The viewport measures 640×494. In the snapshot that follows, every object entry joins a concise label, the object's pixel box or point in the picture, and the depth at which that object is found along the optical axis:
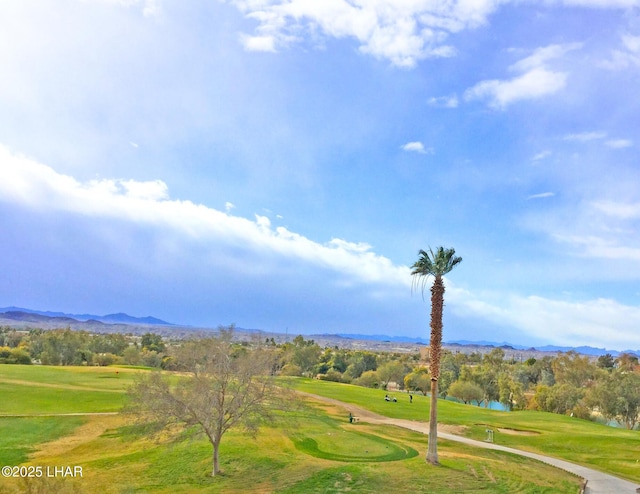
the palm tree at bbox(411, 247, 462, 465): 32.38
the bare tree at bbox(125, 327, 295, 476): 31.03
